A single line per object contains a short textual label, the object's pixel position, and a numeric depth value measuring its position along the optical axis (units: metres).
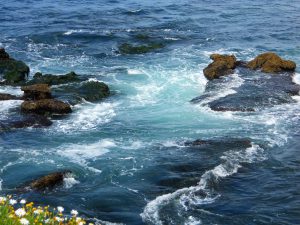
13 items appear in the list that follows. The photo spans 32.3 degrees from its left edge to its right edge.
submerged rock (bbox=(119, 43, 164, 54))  37.03
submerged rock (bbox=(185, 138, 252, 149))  20.53
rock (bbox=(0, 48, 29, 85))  29.39
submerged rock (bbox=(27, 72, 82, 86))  28.70
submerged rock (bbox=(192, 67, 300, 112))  25.58
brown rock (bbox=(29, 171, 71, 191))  17.03
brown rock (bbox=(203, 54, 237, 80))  30.25
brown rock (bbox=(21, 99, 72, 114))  24.02
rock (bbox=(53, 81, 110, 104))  26.78
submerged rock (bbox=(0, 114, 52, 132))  22.66
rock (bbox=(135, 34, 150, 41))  39.82
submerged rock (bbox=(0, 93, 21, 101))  25.75
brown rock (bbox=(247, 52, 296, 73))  30.59
